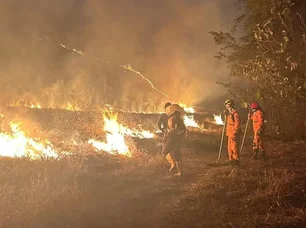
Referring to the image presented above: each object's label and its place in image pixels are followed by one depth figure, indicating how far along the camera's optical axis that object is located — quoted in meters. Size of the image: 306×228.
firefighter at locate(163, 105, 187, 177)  7.71
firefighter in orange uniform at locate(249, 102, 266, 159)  9.12
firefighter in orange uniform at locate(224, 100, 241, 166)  8.12
